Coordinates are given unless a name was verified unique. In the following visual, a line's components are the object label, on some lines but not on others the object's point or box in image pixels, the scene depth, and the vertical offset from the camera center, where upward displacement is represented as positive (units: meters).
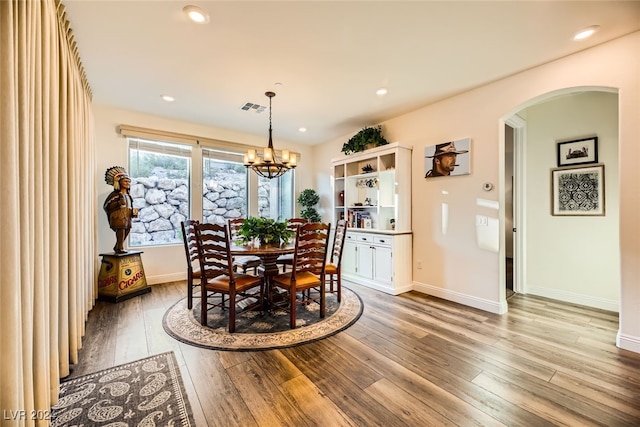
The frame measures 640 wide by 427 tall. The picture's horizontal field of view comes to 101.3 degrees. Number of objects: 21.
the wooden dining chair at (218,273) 2.54 -0.61
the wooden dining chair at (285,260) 3.24 -0.59
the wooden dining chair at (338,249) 3.33 -0.48
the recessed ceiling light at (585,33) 2.18 +1.51
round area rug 2.38 -1.16
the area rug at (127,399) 1.49 -1.16
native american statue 3.49 +0.12
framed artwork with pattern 3.19 +0.25
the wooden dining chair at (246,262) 3.30 -0.62
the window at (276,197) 5.43 +0.36
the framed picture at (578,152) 3.21 +0.75
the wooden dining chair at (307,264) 2.67 -0.55
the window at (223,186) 4.76 +0.52
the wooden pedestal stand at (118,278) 3.44 -0.84
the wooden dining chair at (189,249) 3.04 -0.41
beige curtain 1.11 +0.04
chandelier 3.19 +0.65
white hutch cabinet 3.87 -0.02
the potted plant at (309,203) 5.49 +0.21
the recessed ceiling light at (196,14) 1.96 +1.54
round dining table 2.71 -0.41
